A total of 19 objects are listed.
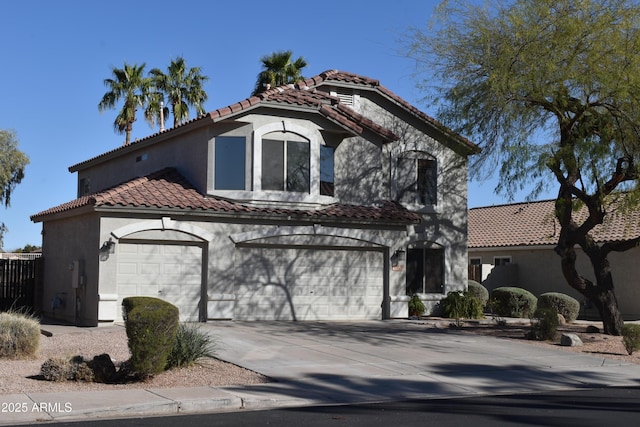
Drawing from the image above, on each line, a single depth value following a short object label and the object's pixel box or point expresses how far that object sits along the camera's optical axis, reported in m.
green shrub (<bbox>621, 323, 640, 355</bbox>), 17.48
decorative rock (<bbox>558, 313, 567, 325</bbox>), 25.28
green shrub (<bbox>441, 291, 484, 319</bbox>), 24.97
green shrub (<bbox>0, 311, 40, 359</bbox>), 14.12
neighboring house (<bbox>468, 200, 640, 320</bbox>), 29.33
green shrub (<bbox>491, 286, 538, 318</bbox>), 27.88
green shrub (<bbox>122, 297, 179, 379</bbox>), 12.17
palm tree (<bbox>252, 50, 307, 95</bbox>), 35.38
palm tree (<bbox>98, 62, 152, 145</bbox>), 41.72
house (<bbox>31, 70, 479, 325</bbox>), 20.47
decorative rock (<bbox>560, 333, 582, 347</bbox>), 18.69
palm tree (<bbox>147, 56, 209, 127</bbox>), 42.34
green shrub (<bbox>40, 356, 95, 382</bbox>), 12.05
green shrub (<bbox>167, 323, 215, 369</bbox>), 13.34
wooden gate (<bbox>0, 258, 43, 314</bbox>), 24.38
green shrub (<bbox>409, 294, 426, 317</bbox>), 24.50
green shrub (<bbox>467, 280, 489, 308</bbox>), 29.36
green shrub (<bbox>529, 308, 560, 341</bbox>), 19.47
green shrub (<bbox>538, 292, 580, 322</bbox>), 26.98
